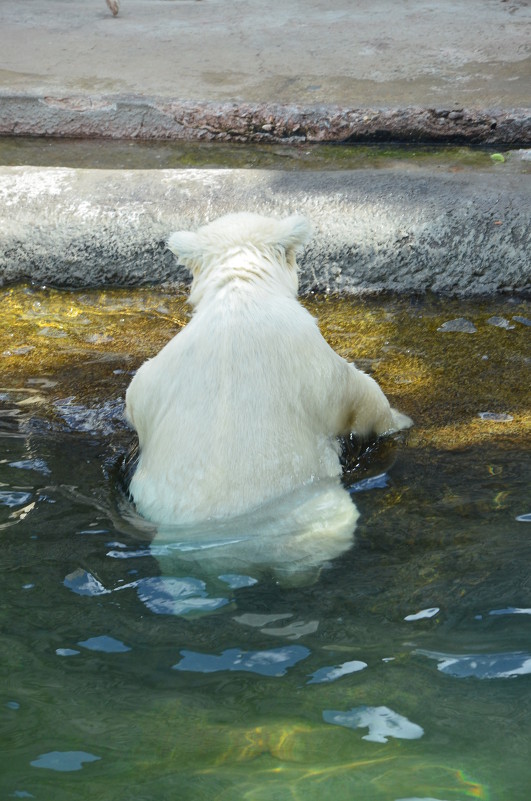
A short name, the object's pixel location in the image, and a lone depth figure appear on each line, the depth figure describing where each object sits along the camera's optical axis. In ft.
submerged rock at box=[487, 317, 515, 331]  27.25
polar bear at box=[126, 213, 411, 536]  17.54
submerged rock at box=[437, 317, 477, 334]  27.40
